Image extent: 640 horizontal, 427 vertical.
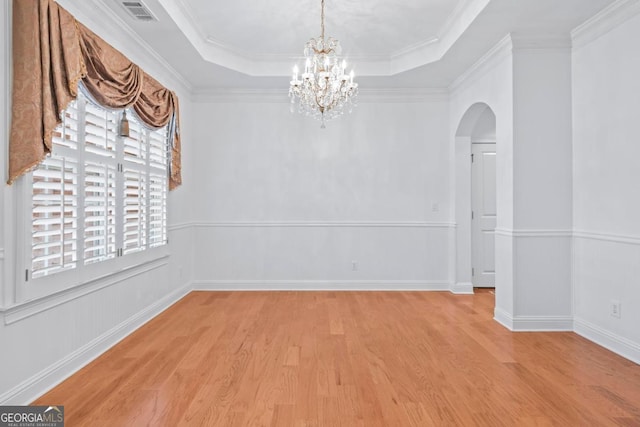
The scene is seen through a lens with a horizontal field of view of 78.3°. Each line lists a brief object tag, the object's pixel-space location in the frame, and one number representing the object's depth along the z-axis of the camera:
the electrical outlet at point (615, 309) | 3.44
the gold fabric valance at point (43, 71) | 2.40
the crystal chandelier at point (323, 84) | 3.82
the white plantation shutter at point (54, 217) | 2.61
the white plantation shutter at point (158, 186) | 4.51
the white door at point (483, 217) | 6.11
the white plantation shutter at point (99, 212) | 3.20
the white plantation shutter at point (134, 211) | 3.89
